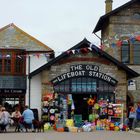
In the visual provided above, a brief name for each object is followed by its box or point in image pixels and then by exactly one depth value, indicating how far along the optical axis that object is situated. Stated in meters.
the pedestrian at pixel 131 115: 33.09
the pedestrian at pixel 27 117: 29.77
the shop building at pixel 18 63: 37.28
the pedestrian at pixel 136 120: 31.94
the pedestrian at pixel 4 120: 29.38
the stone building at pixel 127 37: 41.16
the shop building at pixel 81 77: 34.50
